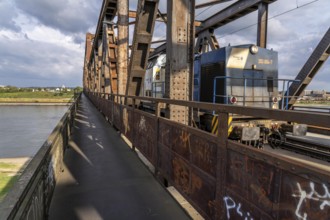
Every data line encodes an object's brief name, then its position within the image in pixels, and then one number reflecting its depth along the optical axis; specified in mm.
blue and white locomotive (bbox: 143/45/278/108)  8195
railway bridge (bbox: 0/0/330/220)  1824
